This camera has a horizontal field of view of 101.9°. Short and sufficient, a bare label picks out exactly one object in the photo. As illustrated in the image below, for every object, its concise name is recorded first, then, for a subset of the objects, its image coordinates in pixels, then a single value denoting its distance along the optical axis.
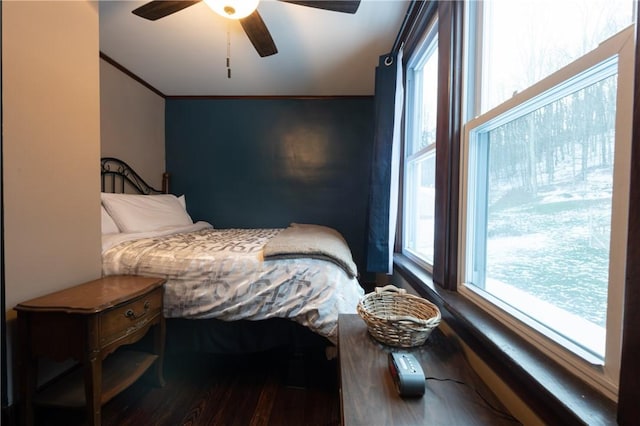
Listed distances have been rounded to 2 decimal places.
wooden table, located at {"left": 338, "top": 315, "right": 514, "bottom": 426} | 0.58
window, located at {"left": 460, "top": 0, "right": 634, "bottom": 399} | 0.54
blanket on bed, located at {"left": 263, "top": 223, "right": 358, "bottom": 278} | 1.49
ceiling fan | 1.38
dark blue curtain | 1.90
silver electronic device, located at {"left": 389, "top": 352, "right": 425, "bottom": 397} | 0.64
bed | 1.43
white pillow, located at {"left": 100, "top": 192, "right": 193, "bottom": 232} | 1.97
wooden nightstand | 1.03
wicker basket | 0.83
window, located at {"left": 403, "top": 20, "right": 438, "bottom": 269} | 1.71
